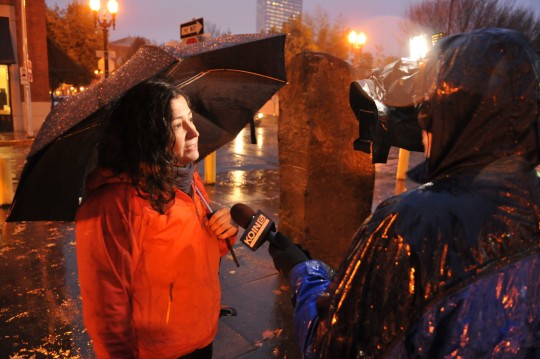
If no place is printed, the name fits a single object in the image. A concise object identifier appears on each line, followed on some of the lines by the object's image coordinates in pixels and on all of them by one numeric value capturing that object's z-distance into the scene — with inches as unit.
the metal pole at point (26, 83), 674.2
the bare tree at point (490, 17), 1044.5
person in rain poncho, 39.7
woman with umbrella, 64.8
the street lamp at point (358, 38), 894.8
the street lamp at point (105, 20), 694.5
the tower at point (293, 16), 1706.4
